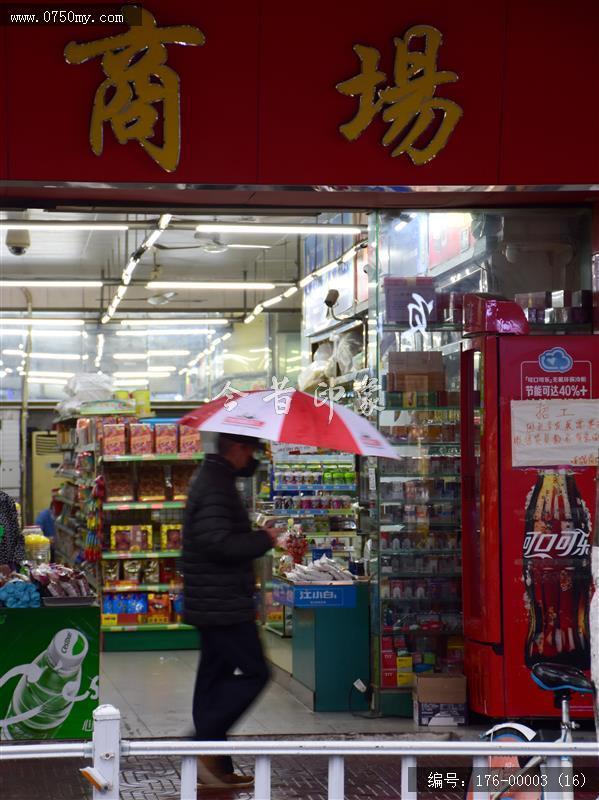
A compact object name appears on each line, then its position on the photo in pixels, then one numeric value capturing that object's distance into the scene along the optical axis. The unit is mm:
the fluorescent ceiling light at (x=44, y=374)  21406
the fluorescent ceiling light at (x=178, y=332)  21344
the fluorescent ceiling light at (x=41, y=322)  20188
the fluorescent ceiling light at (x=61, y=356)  21516
